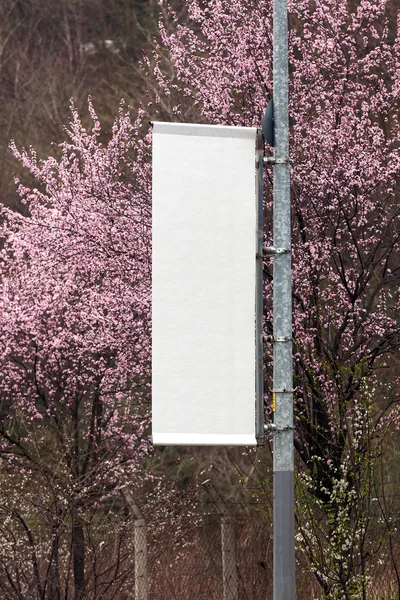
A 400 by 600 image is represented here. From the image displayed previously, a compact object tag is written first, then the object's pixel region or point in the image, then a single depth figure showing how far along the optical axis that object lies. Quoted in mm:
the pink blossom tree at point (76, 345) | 19047
